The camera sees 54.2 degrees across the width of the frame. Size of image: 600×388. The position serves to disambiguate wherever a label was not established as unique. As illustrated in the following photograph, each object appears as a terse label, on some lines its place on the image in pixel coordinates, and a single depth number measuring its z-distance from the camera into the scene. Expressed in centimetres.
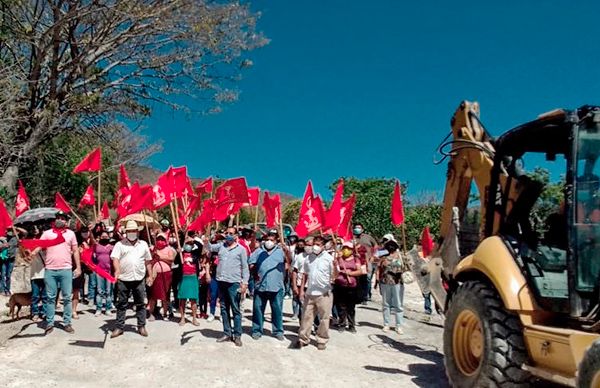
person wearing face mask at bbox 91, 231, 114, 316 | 1123
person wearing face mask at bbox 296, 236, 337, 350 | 918
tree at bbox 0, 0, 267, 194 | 1577
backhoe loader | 477
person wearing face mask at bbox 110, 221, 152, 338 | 922
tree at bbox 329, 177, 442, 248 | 3256
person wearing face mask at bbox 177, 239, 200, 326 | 1047
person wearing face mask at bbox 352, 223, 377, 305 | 1269
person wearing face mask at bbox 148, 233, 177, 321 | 1057
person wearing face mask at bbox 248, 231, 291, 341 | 970
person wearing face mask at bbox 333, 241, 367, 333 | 1092
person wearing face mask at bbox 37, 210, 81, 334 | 931
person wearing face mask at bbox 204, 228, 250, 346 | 923
